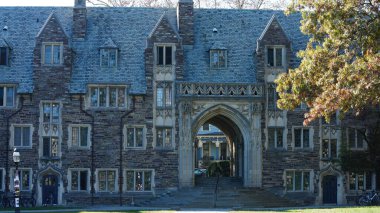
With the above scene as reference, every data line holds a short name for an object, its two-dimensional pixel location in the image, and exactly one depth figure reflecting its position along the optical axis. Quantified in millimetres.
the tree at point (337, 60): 23516
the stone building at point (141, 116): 41219
